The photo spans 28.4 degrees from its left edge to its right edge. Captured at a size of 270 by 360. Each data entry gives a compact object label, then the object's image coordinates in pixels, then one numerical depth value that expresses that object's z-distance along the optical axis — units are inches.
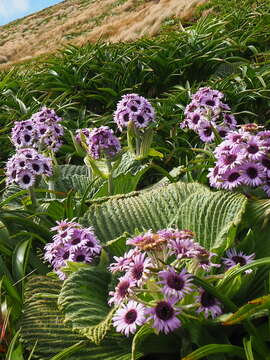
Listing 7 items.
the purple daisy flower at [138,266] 63.2
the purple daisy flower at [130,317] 62.4
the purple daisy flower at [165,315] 60.9
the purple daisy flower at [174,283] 60.6
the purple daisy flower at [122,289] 63.9
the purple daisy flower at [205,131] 113.9
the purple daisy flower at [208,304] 66.9
